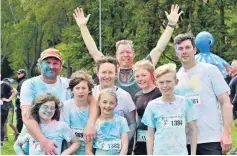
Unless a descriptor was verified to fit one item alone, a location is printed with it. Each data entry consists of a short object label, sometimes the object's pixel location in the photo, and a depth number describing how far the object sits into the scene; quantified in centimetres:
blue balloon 828
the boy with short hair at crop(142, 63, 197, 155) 455
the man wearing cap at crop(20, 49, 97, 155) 480
